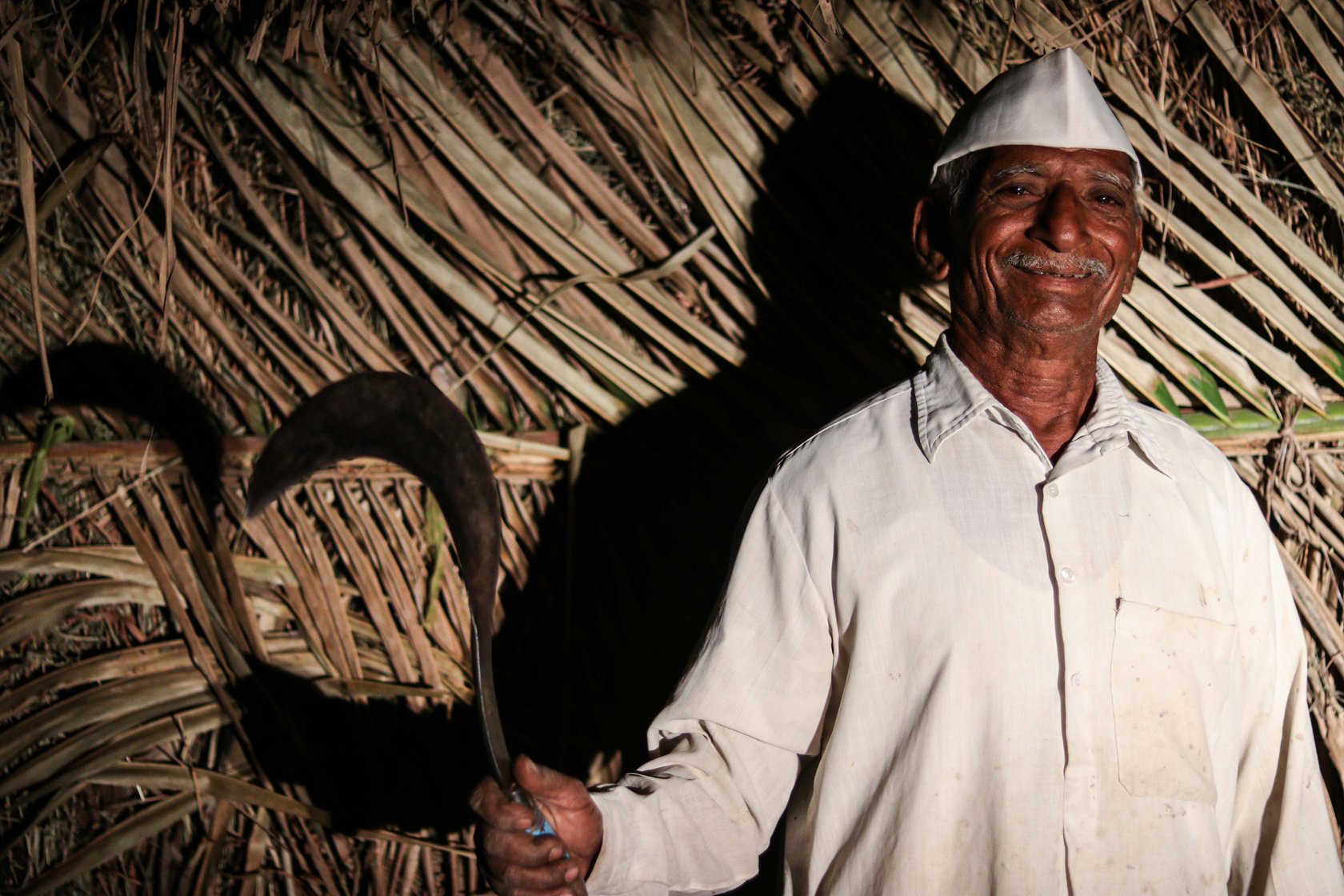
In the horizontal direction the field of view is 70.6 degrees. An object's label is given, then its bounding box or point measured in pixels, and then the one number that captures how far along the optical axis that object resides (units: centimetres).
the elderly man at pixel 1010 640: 114
